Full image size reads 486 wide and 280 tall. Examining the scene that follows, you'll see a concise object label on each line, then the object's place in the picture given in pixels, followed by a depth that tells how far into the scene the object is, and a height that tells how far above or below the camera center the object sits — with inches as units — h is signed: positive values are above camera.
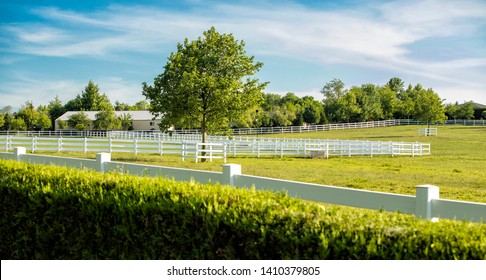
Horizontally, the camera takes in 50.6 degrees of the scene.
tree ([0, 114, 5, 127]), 3534.9 +23.5
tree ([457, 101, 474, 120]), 4062.5 +121.6
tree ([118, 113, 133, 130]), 3831.2 +23.8
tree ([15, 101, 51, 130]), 3750.0 +34.6
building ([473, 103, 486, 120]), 4219.5 +112.5
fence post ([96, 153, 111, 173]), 392.5 -28.2
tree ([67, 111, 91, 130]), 3715.6 +28.3
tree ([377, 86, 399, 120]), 4301.2 +177.2
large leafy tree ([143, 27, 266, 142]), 1200.2 +93.2
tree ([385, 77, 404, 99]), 5994.1 +480.4
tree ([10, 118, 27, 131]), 3637.6 -3.5
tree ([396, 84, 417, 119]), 4155.3 +148.0
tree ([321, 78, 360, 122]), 3865.7 +127.4
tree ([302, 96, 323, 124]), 3730.3 +82.8
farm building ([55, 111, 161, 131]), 3924.7 +38.0
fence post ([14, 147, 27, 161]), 515.5 -29.6
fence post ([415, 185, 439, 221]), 203.6 -29.7
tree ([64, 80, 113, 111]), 4559.5 +206.6
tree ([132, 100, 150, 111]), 5396.2 +209.0
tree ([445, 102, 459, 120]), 4114.2 +130.5
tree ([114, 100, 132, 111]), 5073.8 +180.5
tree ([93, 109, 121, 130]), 3533.5 +27.9
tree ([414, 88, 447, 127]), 2888.8 +97.0
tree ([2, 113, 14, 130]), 3729.8 +10.7
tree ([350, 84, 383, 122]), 3973.9 +155.1
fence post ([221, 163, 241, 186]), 283.1 -26.7
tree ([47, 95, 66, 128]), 4414.4 +106.5
